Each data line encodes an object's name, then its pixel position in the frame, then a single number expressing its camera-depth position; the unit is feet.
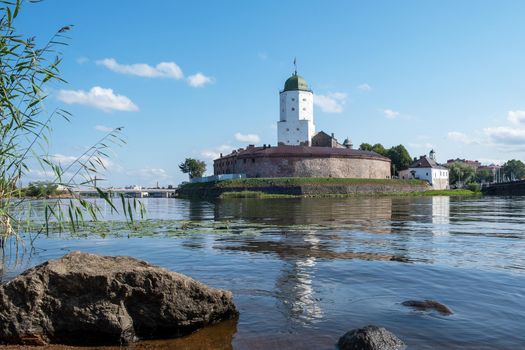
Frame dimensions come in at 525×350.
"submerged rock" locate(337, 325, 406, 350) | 17.07
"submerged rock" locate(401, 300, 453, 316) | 22.38
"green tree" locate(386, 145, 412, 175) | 349.64
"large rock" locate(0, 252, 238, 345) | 17.69
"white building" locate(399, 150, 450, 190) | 328.90
